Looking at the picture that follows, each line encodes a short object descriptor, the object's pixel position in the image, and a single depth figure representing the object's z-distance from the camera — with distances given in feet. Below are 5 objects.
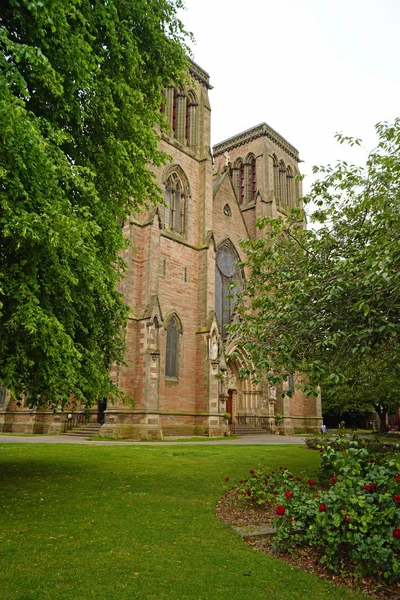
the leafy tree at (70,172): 21.91
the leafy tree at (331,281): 23.12
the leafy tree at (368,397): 46.34
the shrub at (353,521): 15.10
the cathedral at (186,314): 79.05
